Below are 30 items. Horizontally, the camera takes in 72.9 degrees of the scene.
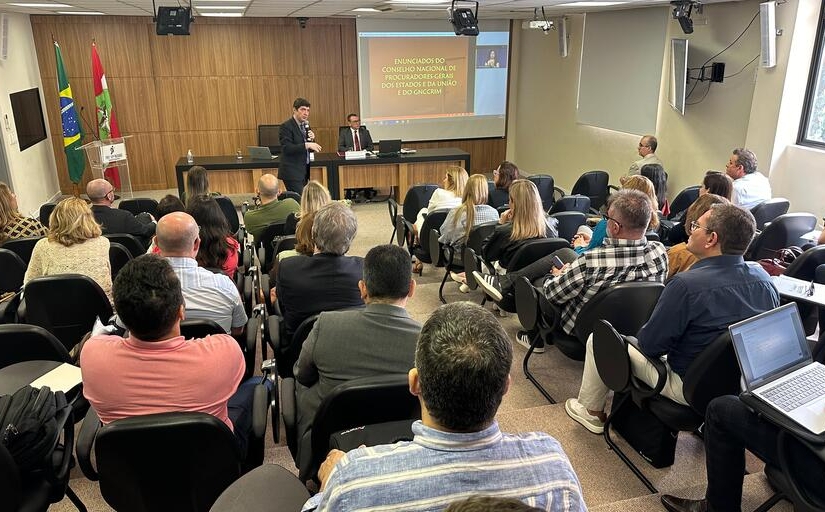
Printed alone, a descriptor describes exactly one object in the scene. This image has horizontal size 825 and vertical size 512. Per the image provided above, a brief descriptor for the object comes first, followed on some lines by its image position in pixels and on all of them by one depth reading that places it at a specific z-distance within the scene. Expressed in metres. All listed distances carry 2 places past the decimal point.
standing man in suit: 7.01
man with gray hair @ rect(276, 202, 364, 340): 2.77
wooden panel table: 8.14
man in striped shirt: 1.05
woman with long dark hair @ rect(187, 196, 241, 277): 3.52
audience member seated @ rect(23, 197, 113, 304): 3.24
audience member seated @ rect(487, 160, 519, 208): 5.40
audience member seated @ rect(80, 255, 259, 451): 1.83
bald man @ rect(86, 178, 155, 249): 4.25
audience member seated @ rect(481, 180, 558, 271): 3.79
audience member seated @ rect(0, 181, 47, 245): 4.05
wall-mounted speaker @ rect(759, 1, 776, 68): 5.25
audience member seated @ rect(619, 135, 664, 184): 6.74
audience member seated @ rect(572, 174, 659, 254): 3.83
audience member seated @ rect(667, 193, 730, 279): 3.19
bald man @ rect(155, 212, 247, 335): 2.72
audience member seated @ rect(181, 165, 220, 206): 4.87
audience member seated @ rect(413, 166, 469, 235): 5.19
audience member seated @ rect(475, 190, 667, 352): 2.80
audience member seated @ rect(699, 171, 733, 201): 4.20
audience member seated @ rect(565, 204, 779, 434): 2.28
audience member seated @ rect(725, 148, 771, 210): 4.89
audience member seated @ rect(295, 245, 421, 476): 1.97
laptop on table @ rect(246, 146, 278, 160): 8.22
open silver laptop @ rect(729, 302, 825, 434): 1.92
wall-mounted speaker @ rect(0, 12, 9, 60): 7.26
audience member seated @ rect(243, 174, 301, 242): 4.76
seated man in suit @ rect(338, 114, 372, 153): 8.60
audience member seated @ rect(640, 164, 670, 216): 5.19
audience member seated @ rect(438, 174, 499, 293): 4.42
